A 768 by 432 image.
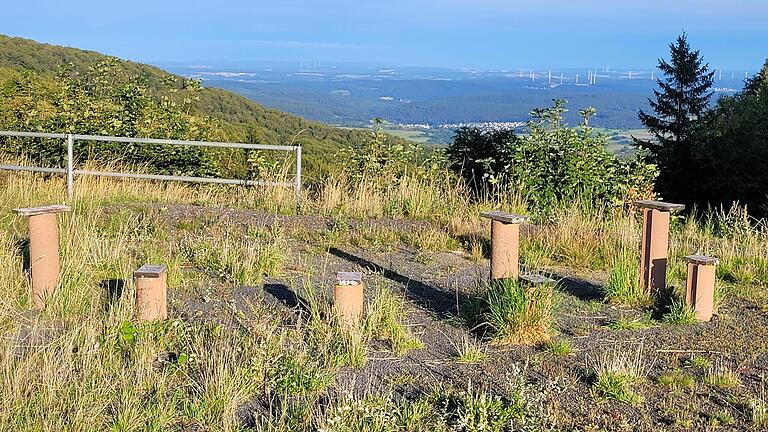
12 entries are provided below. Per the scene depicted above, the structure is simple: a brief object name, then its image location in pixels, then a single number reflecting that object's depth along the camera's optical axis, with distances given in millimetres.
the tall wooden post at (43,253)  5969
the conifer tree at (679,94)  50406
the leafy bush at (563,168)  11109
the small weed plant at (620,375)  4406
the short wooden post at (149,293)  5469
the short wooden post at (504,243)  6074
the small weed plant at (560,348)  5180
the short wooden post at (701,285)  5898
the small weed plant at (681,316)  5895
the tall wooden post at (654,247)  6410
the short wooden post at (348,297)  5492
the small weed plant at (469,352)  5055
